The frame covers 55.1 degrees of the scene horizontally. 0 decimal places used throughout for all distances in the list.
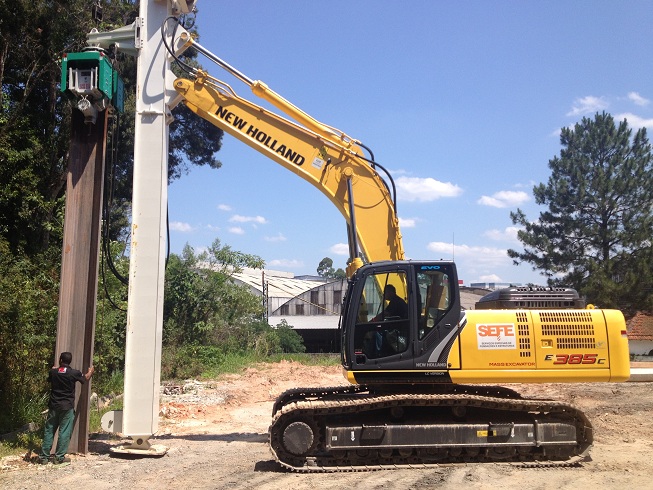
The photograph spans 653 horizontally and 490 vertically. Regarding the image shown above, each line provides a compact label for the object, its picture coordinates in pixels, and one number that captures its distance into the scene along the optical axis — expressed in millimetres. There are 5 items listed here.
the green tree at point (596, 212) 29766
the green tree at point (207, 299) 22609
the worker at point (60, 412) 8336
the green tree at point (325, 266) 94006
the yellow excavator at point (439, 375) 8172
